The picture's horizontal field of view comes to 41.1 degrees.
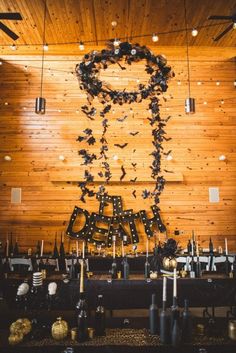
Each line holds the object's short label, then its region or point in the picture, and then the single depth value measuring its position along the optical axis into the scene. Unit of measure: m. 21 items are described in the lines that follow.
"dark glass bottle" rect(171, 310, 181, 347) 2.13
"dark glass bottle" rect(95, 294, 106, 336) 2.38
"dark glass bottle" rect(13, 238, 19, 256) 6.69
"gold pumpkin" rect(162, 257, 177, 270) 2.84
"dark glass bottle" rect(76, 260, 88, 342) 2.26
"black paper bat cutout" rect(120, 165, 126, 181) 7.05
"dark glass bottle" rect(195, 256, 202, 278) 4.19
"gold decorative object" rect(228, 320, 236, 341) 2.26
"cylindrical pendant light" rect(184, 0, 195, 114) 5.39
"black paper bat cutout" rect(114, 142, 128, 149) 7.06
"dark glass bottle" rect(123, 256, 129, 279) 4.12
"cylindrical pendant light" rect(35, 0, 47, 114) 5.48
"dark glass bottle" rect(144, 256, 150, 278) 4.20
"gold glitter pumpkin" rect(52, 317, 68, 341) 2.28
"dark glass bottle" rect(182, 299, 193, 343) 2.23
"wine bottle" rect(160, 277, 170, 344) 2.17
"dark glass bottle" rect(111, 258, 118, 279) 4.16
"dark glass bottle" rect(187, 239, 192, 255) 6.34
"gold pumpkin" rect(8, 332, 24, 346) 2.20
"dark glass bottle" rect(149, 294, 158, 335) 2.31
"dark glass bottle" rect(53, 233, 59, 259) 6.55
